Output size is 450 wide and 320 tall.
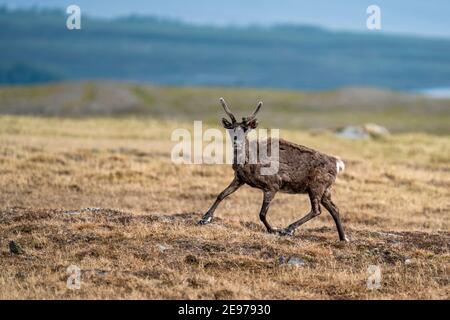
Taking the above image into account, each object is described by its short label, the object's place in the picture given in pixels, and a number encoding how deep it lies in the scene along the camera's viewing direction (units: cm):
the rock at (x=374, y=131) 5456
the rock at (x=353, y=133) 5356
